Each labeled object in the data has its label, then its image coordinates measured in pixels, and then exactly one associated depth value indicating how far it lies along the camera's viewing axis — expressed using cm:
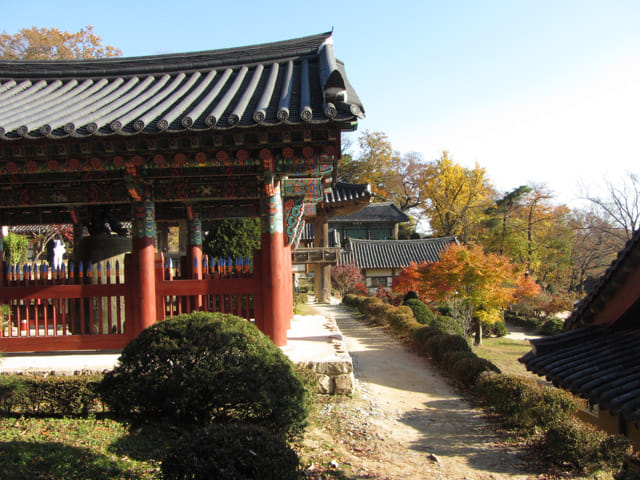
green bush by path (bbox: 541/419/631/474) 532
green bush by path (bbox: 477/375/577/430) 699
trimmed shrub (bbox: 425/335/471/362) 1186
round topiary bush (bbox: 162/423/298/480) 331
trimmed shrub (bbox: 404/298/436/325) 1977
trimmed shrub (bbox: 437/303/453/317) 2417
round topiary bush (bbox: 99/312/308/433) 439
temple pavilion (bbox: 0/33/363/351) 695
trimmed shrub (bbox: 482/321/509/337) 2320
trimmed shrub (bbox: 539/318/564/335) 2383
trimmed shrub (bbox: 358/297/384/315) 2198
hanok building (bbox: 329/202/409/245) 4488
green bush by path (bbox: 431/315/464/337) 1704
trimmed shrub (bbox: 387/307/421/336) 1622
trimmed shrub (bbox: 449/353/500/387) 974
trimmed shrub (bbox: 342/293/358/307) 2709
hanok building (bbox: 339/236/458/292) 3684
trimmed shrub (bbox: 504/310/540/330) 2673
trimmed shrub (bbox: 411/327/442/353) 1378
